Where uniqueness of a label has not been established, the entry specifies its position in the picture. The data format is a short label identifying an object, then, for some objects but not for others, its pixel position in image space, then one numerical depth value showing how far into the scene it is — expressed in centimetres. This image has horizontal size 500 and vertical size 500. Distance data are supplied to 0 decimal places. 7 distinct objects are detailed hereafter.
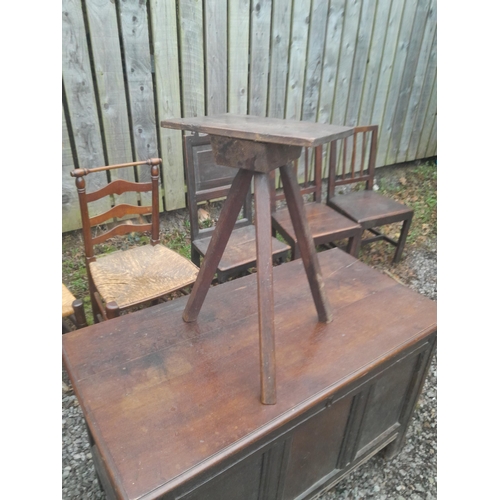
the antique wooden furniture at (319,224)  286
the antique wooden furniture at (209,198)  244
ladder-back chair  213
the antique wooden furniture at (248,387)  109
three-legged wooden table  107
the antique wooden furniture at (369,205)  317
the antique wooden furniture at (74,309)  198
